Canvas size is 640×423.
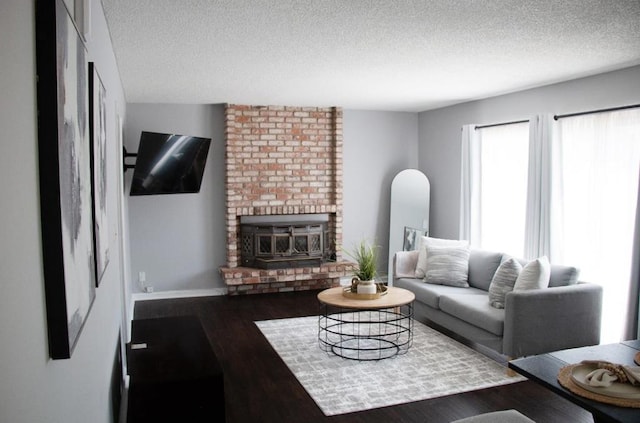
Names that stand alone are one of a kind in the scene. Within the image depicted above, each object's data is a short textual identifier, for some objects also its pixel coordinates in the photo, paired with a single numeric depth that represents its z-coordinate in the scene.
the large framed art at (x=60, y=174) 1.04
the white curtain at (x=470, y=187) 6.36
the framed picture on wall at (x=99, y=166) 1.89
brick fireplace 6.67
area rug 3.61
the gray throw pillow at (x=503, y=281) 4.47
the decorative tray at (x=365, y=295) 4.49
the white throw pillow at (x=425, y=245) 5.62
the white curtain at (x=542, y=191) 5.16
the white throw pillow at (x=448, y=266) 5.33
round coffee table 4.37
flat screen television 5.00
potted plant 4.54
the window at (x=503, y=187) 5.67
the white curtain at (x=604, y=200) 4.46
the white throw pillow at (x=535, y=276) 4.23
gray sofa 4.01
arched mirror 7.24
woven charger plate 1.94
